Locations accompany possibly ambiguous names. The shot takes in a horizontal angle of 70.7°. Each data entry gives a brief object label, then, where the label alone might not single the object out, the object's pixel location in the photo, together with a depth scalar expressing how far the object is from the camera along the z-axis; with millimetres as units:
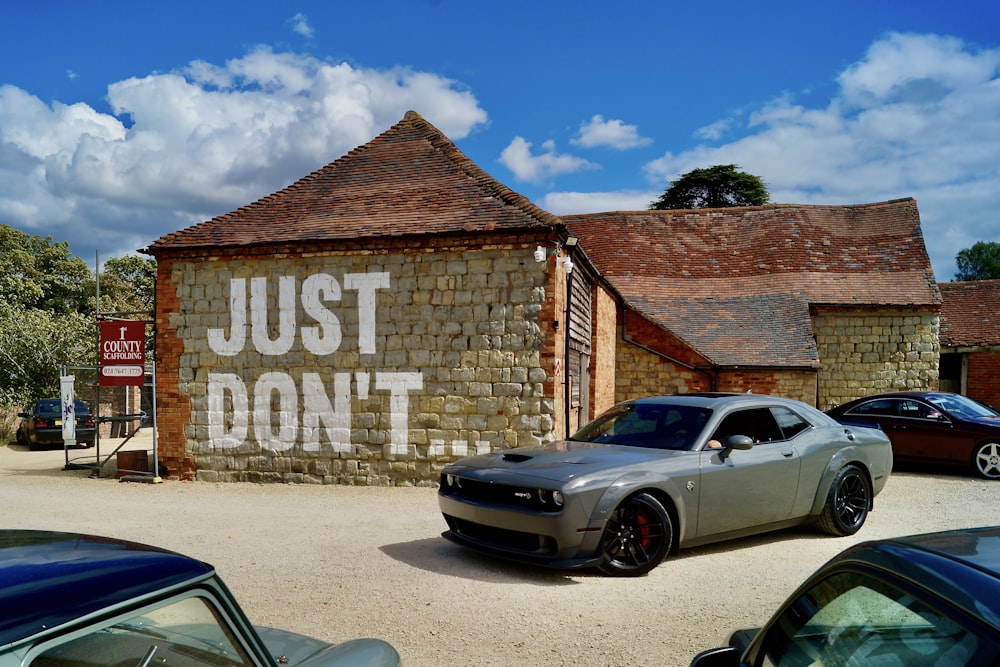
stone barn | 10477
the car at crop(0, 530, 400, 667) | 1456
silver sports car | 5438
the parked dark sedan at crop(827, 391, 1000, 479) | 11477
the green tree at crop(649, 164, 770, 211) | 38656
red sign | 11805
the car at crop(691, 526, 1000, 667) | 1563
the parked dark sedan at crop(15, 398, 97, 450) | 18562
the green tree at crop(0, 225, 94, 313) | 33562
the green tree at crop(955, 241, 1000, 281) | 60344
